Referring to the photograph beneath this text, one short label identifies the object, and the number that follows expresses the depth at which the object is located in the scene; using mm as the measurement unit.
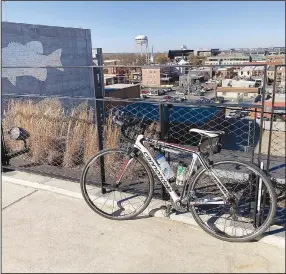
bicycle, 2609
